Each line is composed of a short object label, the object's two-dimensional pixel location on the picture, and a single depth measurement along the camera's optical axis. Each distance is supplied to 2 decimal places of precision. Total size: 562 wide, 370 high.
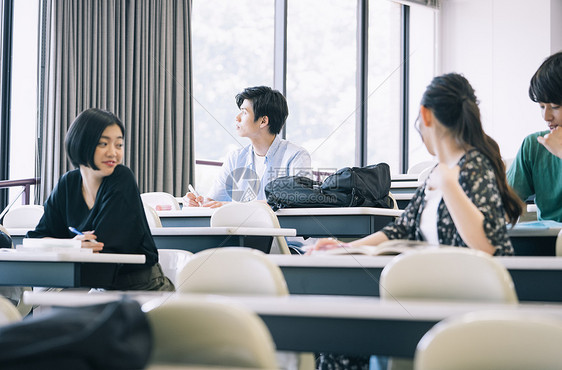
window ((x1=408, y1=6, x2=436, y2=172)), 8.24
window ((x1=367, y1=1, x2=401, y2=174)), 7.94
